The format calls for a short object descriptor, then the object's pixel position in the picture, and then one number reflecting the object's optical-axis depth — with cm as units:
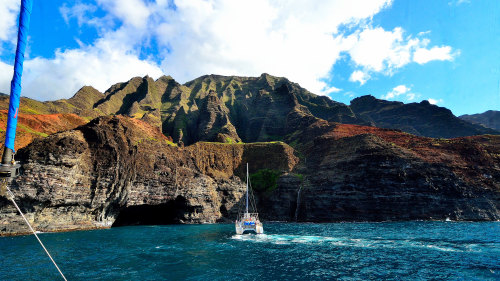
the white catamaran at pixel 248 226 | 4962
